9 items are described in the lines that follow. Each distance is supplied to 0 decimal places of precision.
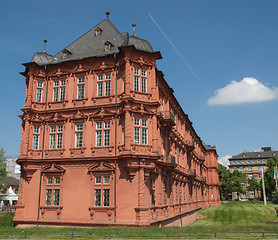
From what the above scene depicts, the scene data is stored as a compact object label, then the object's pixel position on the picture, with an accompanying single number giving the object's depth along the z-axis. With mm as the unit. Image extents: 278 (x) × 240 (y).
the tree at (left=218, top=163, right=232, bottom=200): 101750
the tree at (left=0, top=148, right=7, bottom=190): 54344
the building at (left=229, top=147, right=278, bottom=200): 128875
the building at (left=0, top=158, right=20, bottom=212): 48041
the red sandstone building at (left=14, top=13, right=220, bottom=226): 25406
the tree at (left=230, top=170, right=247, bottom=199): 99294
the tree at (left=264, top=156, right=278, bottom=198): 95125
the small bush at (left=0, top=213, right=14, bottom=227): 27344
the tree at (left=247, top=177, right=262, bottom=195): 107375
